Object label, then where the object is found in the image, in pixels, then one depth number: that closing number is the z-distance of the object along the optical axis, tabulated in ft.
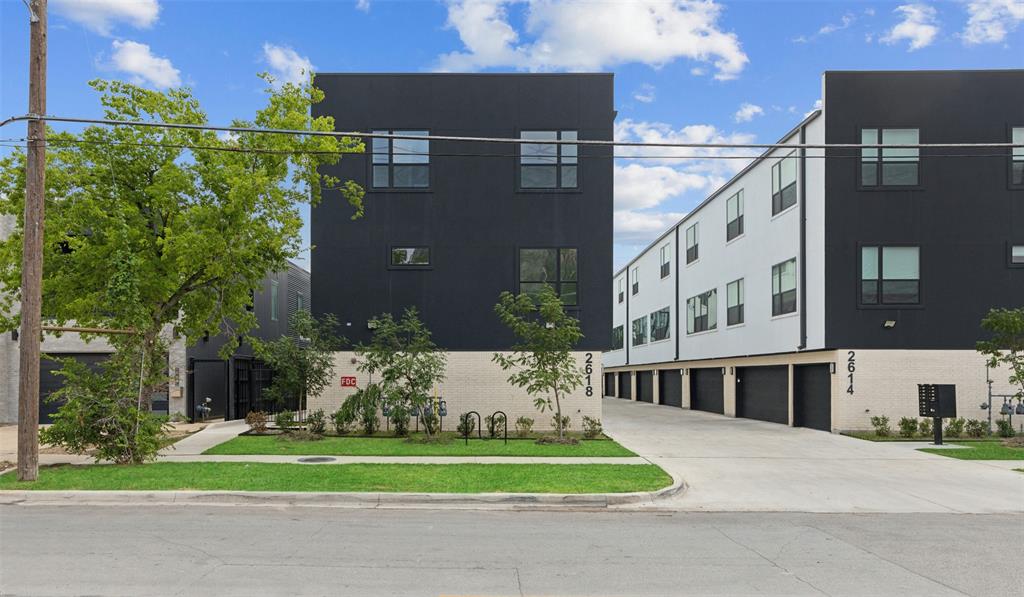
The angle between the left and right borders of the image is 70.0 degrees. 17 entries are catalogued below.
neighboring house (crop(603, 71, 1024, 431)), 75.20
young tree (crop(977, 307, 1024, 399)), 63.00
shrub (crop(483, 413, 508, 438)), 65.67
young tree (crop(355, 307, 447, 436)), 61.41
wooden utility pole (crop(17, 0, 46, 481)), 41.27
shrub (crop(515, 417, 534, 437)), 67.51
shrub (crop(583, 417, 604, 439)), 65.62
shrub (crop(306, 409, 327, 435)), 65.57
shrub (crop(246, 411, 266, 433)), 69.19
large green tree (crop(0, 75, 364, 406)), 52.42
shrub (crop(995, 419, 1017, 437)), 70.59
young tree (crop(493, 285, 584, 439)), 60.64
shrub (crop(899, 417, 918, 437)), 70.33
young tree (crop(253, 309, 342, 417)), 64.69
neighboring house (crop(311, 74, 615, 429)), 73.26
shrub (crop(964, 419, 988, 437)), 70.64
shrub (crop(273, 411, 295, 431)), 67.10
